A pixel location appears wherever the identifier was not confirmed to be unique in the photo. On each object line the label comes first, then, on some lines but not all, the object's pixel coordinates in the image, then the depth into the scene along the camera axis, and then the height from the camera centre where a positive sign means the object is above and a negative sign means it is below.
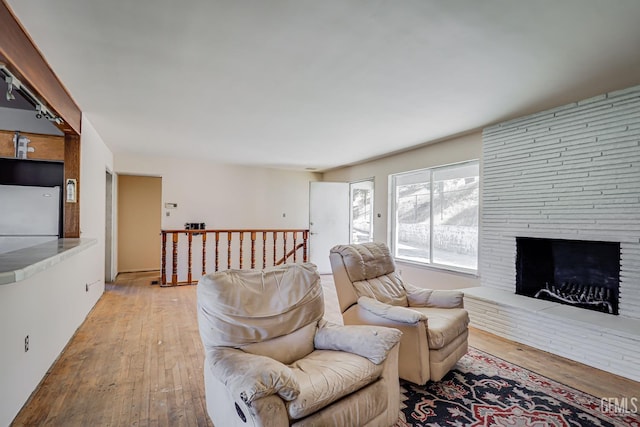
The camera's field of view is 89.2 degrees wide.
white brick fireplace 2.77 +0.08
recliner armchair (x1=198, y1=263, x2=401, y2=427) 1.43 -0.76
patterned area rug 2.01 -1.26
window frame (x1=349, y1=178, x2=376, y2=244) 6.22 +0.24
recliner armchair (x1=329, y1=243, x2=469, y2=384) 2.33 -0.78
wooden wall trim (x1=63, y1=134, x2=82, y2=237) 3.36 +0.36
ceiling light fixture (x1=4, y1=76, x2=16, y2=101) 2.04 +0.80
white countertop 1.56 -0.30
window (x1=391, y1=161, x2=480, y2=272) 4.36 +0.00
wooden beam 1.79 +0.95
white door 6.65 -0.11
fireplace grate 3.07 -0.79
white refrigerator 3.30 -0.06
